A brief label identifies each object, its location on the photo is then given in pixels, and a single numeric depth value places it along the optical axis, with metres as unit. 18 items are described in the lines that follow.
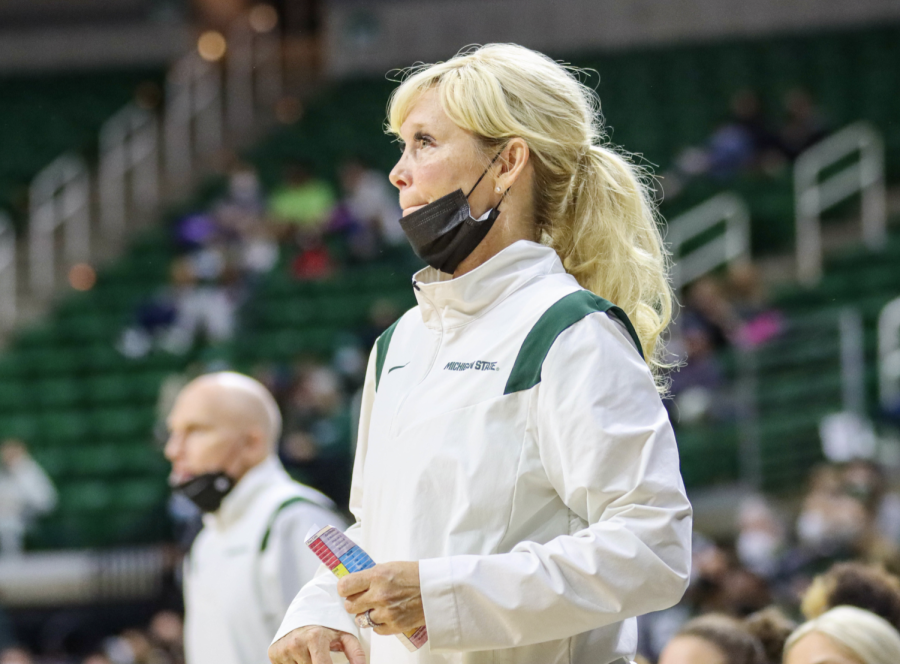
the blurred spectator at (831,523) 11.63
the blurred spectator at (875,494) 11.85
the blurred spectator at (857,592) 5.92
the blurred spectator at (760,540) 12.31
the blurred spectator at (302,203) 23.23
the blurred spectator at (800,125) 21.47
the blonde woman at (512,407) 3.11
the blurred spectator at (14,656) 12.63
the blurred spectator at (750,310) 15.96
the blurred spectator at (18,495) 17.66
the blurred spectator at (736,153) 21.59
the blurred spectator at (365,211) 22.16
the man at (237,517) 6.42
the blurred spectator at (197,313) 20.70
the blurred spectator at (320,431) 15.81
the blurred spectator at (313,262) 21.92
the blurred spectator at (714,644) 5.67
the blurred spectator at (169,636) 13.39
